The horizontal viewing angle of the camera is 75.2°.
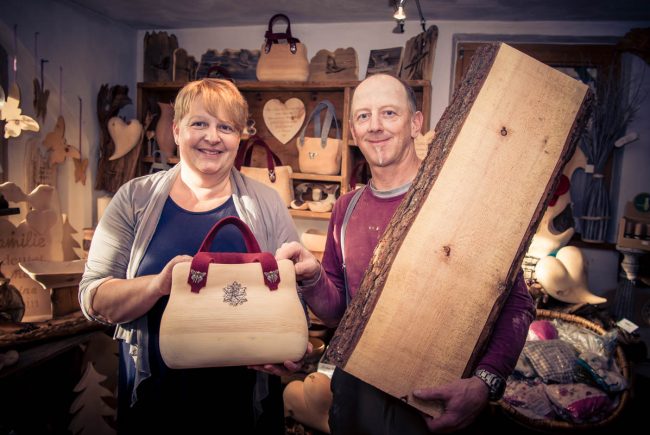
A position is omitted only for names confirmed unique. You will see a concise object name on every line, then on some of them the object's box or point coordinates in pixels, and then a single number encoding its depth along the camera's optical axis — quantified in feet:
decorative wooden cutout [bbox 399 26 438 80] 10.59
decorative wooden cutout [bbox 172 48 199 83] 12.54
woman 4.27
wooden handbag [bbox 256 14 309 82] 11.16
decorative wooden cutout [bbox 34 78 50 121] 9.69
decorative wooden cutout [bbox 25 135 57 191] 9.61
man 4.09
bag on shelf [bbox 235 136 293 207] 10.85
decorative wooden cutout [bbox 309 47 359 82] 11.50
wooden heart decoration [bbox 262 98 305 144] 11.98
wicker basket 7.83
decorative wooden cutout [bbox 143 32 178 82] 12.66
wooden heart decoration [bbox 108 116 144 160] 11.94
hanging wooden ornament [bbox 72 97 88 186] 11.08
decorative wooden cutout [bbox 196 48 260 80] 12.61
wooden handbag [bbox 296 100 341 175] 11.18
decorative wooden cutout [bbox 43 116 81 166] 10.09
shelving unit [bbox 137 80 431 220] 11.11
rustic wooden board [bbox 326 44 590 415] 3.80
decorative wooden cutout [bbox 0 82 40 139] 7.77
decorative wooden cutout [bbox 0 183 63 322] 7.76
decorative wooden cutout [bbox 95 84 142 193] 11.92
